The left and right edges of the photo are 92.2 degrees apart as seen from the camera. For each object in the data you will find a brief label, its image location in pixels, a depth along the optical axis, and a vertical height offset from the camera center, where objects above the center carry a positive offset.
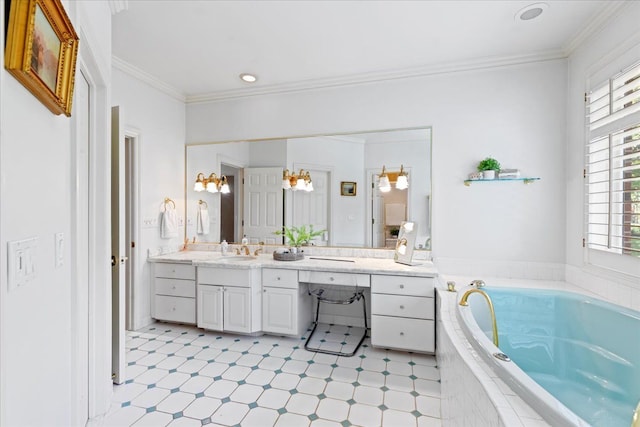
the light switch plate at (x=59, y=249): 1.04 -0.13
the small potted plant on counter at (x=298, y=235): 3.21 -0.25
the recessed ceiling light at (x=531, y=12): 2.04 +1.37
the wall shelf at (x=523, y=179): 2.67 +0.29
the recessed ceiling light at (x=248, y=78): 3.09 +1.37
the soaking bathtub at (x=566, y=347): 1.51 -0.79
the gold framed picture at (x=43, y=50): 0.72 +0.44
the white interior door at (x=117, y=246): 2.05 -0.24
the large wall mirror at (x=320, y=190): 3.02 +0.23
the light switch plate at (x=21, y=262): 0.74 -0.13
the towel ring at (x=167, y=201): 3.35 +0.11
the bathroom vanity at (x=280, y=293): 2.55 -0.75
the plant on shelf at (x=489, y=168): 2.70 +0.39
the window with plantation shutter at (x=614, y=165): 1.82 +0.31
